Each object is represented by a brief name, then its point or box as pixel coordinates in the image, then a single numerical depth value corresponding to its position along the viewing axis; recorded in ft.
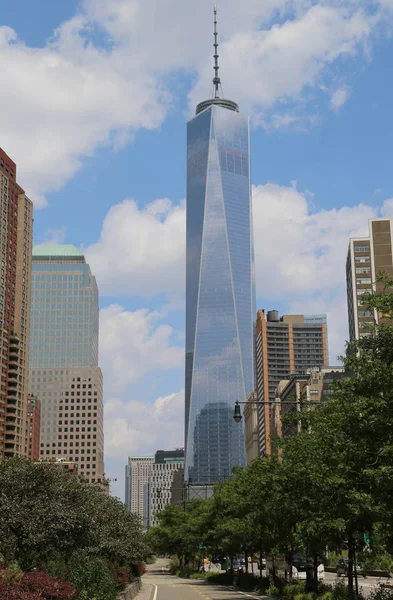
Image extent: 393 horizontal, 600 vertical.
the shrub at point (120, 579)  129.74
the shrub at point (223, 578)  200.20
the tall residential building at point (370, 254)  485.15
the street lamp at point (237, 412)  108.72
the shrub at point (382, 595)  75.37
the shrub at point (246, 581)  163.15
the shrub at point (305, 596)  106.52
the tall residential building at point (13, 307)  576.20
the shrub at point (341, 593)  89.04
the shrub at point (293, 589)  120.26
